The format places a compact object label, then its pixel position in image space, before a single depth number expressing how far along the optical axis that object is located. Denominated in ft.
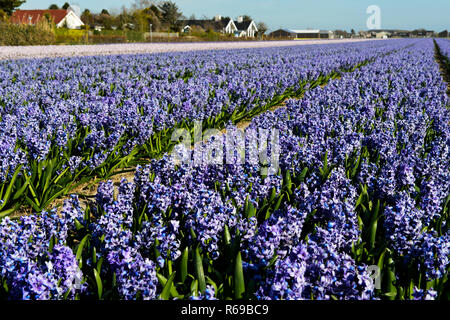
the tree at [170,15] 325.01
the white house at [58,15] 287.69
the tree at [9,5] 199.59
